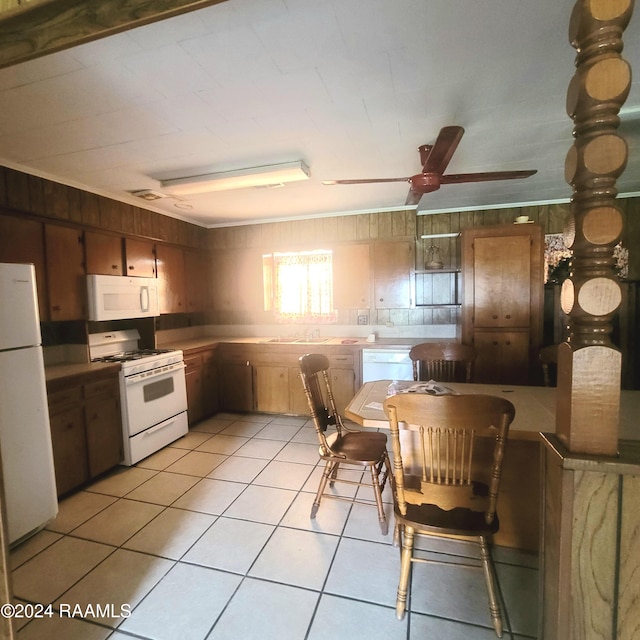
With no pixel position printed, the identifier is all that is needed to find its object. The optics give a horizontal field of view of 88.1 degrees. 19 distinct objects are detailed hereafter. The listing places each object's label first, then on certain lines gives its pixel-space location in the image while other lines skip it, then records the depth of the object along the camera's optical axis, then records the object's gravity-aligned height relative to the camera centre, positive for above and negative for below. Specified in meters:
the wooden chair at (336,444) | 2.06 -1.00
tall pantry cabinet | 3.10 -0.07
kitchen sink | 4.08 -0.53
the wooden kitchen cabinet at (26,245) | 2.38 +0.46
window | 4.38 +0.18
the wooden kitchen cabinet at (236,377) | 4.18 -0.98
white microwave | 2.95 +0.06
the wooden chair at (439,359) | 2.67 -0.53
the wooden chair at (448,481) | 1.32 -0.85
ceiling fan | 1.84 +0.74
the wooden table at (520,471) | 1.77 -1.00
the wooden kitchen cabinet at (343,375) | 3.81 -0.90
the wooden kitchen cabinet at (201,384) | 3.78 -0.99
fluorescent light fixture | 2.58 +1.00
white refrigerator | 1.95 -0.64
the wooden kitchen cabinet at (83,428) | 2.45 -0.98
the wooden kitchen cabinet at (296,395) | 3.99 -1.17
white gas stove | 2.95 -0.85
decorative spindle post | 0.74 +0.16
